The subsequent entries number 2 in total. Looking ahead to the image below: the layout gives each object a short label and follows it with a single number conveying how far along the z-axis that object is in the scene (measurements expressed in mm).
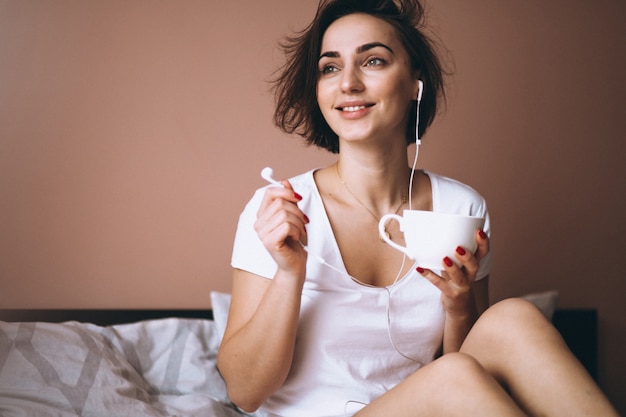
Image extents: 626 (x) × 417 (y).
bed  1252
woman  978
